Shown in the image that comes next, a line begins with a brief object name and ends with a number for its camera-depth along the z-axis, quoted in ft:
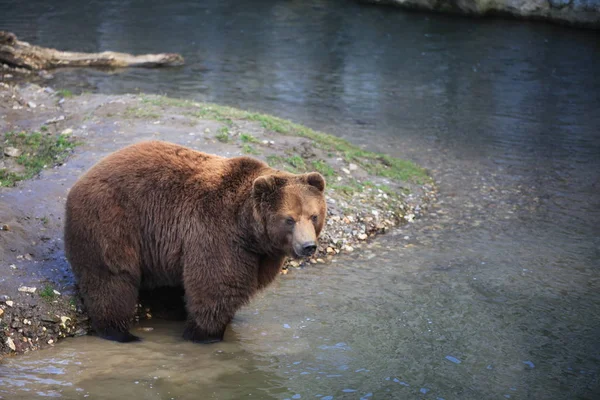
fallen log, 54.75
